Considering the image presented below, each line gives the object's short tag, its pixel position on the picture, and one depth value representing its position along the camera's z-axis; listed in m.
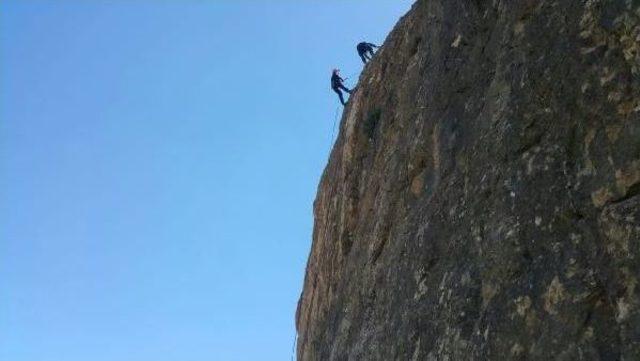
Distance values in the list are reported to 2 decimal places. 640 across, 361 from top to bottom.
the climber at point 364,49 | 24.44
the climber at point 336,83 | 24.28
